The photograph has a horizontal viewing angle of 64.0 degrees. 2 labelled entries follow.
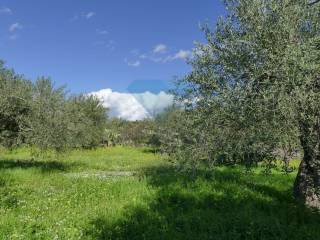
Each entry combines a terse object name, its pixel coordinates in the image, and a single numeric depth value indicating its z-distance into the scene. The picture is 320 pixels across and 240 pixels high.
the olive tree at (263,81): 6.07
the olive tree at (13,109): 17.76
